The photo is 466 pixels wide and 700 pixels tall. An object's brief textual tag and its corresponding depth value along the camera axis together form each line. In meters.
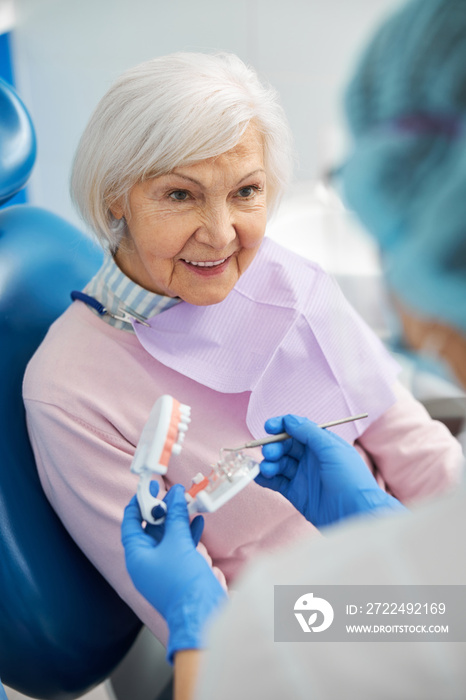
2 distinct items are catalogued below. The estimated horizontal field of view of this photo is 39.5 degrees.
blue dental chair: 1.00
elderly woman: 1.03
